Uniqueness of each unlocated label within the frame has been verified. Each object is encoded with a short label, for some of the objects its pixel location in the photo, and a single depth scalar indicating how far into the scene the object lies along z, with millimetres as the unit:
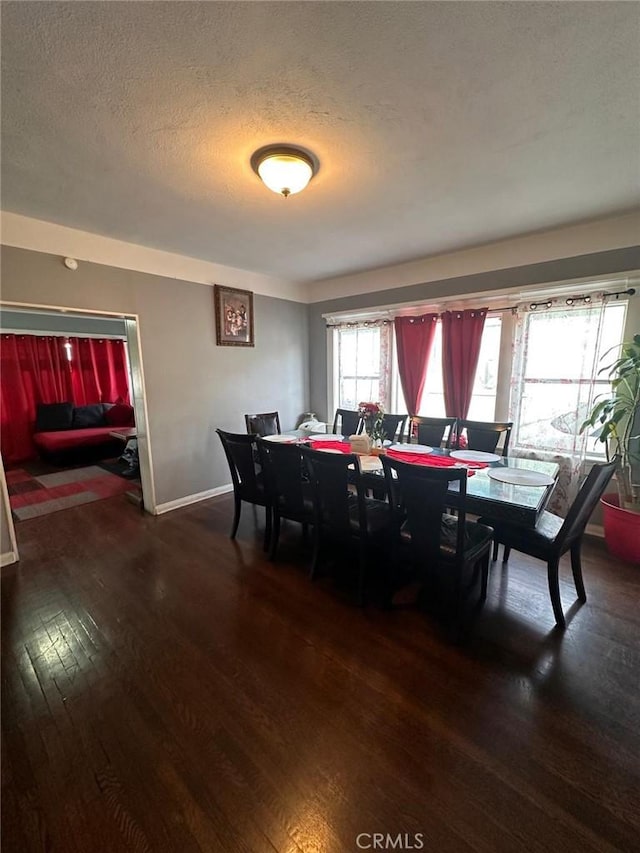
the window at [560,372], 2889
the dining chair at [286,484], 2451
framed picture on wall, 3904
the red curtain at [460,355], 3516
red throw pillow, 6199
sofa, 5191
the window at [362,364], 4312
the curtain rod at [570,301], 2714
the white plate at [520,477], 2076
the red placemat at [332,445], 2979
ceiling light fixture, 1776
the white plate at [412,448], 2812
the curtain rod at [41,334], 5348
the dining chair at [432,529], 1757
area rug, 3722
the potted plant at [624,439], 2539
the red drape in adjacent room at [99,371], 6223
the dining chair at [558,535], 1835
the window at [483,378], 3502
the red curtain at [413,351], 3842
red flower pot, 2508
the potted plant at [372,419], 2885
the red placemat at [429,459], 2453
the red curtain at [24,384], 5379
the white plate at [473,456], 2579
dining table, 1804
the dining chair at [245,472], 2700
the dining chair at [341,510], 2109
